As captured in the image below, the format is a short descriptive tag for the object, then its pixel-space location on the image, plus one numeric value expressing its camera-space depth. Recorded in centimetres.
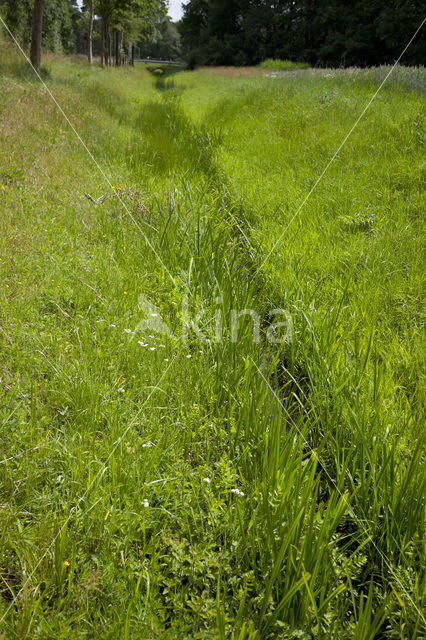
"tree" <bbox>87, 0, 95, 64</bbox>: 2306
